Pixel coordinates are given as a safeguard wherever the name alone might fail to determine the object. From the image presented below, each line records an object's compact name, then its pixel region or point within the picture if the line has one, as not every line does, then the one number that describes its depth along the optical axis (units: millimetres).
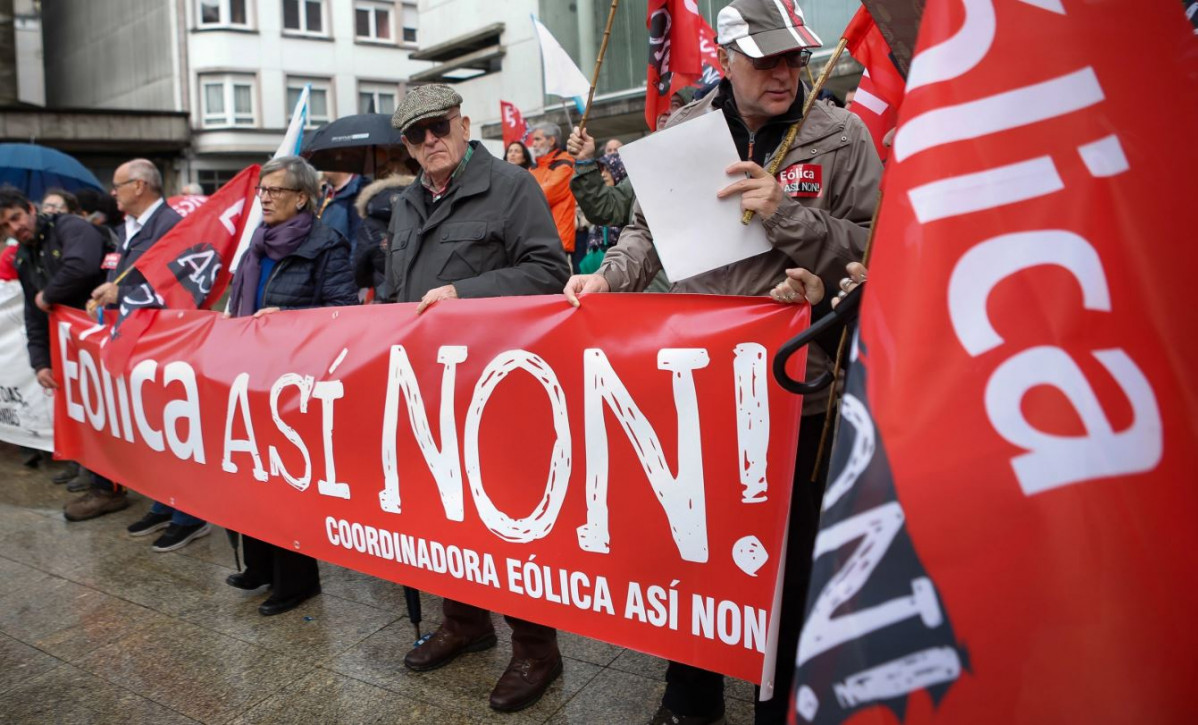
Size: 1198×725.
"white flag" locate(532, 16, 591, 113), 6211
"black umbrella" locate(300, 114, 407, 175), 6289
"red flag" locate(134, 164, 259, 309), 4852
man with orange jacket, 7434
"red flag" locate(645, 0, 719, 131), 4566
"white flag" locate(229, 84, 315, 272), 4887
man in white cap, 2229
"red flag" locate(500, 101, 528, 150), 9844
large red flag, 1176
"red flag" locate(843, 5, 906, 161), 3955
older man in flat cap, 3420
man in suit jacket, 5062
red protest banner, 2375
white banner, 6586
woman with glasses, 4199
